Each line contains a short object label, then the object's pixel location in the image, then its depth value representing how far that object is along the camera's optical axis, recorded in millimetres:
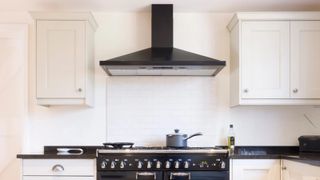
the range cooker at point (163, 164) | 3025
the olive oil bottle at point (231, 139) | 3450
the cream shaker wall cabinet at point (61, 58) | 3254
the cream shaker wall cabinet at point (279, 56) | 3266
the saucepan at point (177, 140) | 3277
